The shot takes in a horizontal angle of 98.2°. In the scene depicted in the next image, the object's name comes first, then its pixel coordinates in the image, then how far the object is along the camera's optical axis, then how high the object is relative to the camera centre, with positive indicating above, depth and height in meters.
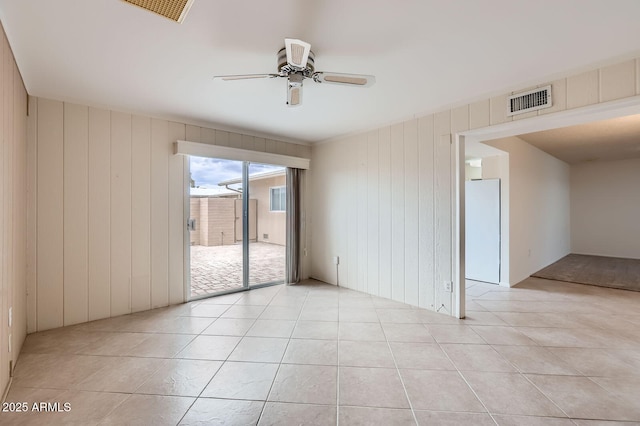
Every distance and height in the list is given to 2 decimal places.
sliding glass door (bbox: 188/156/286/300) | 3.96 -0.23
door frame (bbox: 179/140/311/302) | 3.67 +0.81
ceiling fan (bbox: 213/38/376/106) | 1.93 +1.04
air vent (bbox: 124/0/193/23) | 1.41 +1.09
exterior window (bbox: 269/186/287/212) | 5.05 +0.26
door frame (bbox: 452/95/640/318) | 2.66 +0.65
